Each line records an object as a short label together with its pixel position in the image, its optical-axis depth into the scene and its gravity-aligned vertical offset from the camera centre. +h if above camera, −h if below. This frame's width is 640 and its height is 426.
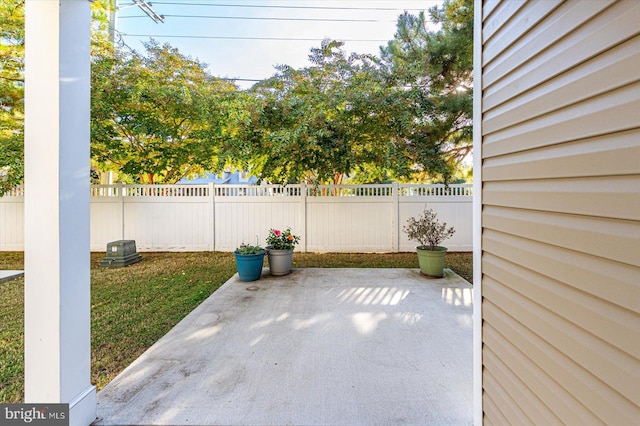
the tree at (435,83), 5.34 +2.56
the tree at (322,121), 5.11 +1.59
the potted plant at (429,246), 4.62 -0.64
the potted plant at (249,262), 4.41 -0.85
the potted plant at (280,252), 4.71 -0.73
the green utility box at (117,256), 5.25 -0.92
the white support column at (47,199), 1.41 +0.03
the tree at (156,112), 5.69 +1.96
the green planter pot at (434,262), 4.61 -0.86
